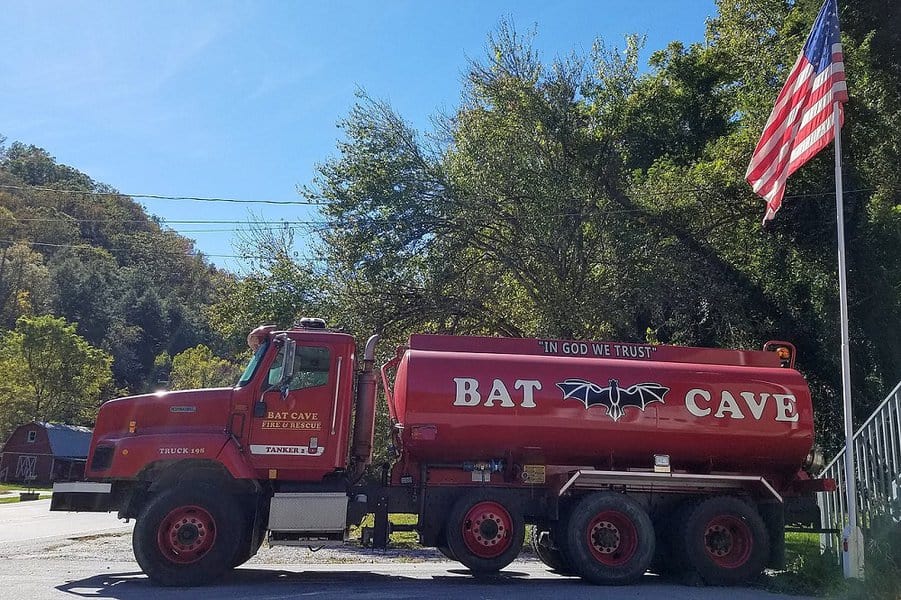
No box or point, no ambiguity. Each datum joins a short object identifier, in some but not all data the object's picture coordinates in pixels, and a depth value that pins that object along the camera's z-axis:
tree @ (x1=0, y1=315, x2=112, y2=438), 54.81
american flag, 10.68
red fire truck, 9.61
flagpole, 9.80
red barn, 48.94
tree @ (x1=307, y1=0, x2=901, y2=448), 16.89
